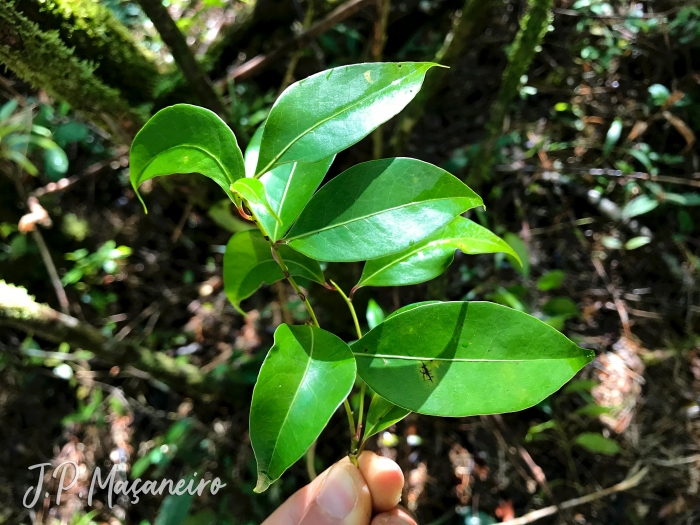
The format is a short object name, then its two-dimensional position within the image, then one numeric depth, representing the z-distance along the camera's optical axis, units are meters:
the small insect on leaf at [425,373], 0.20
